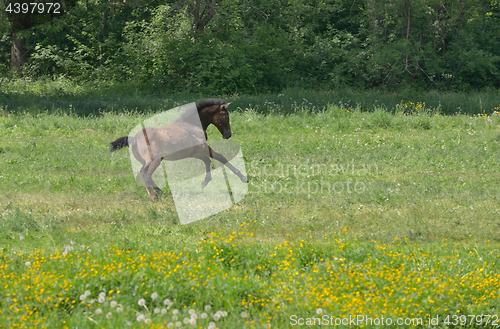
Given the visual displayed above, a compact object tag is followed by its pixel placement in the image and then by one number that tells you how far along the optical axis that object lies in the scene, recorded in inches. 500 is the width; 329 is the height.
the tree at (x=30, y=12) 1720.0
